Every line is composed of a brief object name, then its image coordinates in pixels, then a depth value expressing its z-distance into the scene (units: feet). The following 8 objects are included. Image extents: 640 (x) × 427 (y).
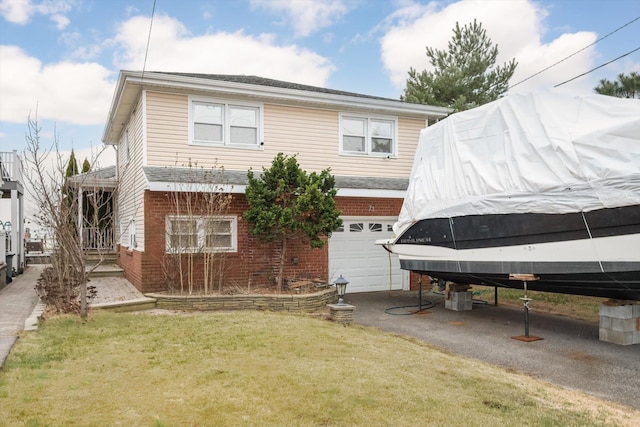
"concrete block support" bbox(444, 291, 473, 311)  37.50
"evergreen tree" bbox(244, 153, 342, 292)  36.63
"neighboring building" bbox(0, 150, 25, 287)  52.29
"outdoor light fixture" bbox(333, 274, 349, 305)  32.09
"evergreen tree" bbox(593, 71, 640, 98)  50.08
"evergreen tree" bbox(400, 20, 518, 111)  84.79
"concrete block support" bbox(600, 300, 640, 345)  26.23
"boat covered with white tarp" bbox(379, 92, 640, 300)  23.20
